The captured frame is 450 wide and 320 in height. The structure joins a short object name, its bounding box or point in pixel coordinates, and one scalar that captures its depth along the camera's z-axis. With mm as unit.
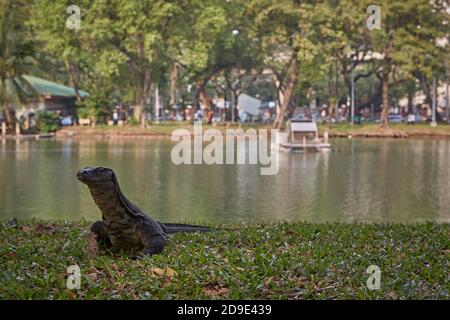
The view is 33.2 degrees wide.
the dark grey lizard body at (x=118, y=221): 5948
